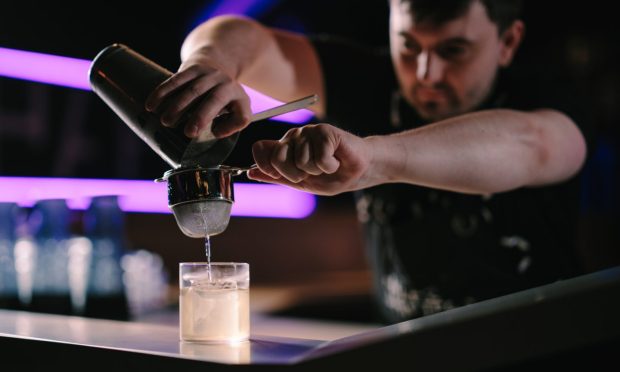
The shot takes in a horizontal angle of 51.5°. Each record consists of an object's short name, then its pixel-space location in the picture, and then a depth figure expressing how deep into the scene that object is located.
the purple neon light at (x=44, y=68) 2.43
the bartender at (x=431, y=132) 0.90
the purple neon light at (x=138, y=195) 2.61
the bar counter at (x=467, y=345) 0.56
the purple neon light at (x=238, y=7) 3.41
